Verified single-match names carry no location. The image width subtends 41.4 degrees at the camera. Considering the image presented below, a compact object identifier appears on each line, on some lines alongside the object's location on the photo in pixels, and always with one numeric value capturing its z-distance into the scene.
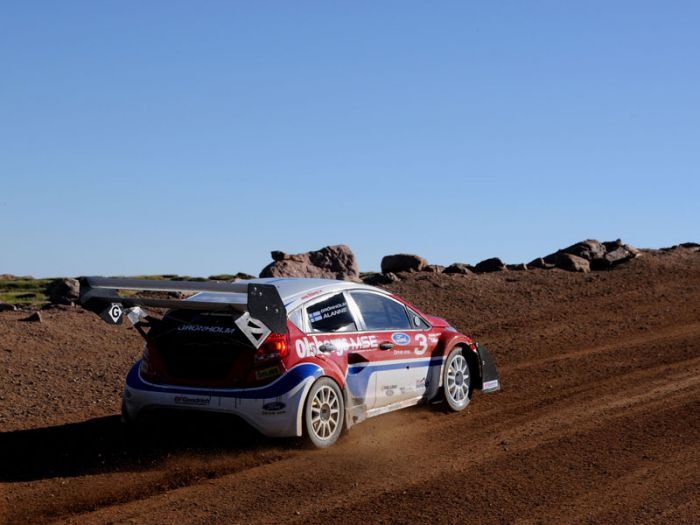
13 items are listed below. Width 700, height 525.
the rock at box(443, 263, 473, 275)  24.88
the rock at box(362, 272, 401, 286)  22.80
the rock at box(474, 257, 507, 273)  25.70
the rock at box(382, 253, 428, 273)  25.06
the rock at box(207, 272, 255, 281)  26.92
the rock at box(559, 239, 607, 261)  27.86
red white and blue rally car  8.66
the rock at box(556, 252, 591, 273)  25.69
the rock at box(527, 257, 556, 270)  26.33
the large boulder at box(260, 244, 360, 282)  22.62
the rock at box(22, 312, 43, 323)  16.34
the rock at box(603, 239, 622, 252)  29.01
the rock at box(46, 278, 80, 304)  21.41
